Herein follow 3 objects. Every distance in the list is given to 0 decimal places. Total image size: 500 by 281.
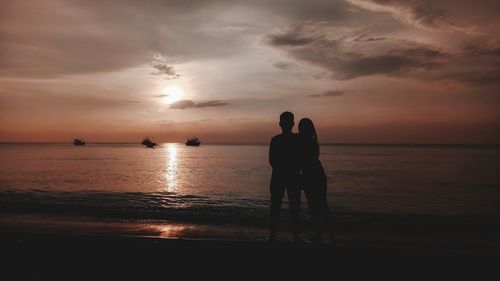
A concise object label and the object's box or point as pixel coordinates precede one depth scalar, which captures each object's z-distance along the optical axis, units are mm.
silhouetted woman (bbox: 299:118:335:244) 7430
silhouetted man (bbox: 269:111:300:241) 7371
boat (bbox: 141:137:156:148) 188450
